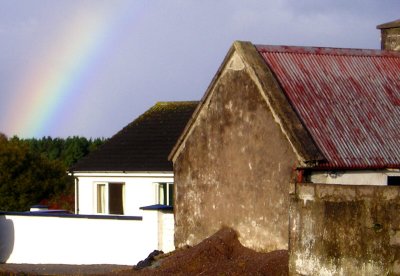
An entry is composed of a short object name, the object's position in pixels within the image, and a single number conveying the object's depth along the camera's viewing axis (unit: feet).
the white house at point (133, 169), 123.95
